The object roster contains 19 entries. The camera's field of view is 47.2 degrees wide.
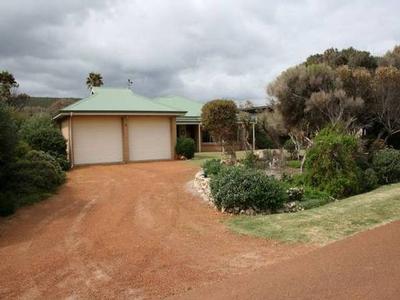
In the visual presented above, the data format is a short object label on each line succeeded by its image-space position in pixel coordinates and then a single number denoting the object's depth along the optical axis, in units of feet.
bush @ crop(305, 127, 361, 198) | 44.29
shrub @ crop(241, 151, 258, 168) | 52.97
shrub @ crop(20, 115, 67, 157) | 63.57
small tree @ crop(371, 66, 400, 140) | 67.87
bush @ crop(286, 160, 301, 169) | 61.92
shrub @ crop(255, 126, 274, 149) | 111.24
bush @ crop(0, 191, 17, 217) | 36.63
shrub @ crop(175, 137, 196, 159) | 80.23
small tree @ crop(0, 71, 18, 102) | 143.43
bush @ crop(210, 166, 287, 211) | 35.70
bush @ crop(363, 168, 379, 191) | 48.93
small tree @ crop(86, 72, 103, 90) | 163.53
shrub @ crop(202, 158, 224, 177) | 48.60
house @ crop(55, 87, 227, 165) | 74.02
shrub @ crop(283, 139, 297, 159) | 75.15
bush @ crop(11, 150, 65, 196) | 43.66
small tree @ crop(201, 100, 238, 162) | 79.97
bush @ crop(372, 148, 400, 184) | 53.26
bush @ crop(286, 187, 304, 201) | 39.99
